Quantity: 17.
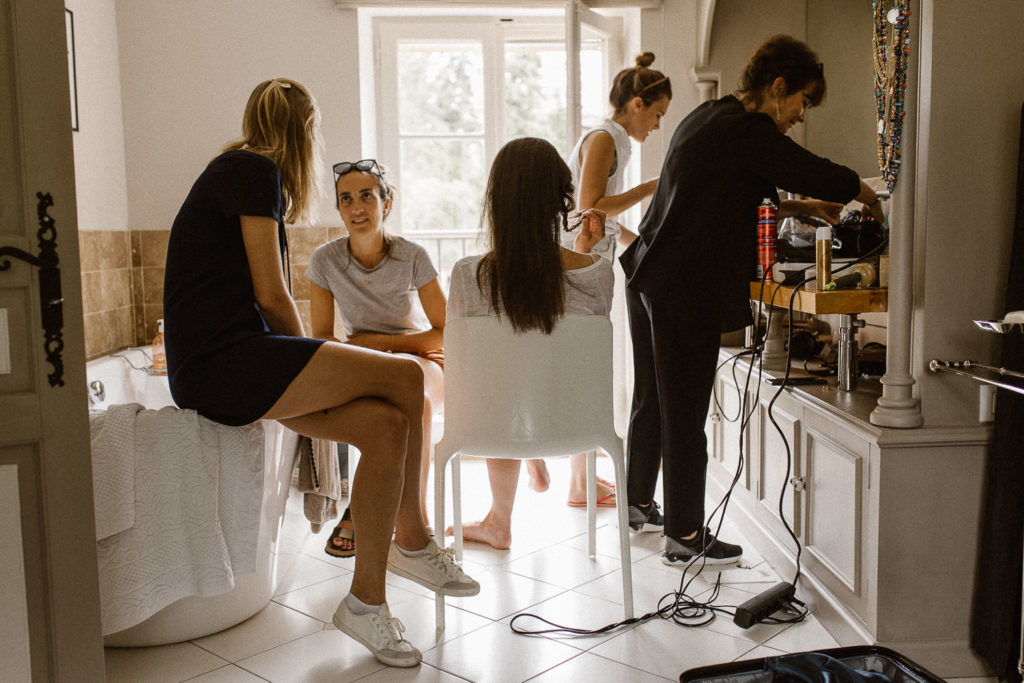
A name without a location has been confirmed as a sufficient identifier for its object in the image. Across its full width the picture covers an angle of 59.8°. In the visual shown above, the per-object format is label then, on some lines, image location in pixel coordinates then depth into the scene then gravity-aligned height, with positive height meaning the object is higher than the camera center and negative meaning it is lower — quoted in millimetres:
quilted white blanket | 2014 -635
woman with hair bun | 2984 +292
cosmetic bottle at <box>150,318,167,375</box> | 3541 -491
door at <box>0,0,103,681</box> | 1590 -278
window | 4090 +599
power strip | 2182 -941
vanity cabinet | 1939 -687
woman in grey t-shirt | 2963 -174
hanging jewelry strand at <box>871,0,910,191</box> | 1900 +301
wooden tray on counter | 2125 -180
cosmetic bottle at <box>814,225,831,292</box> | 2174 -73
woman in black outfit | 2363 -10
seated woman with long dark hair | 2148 -78
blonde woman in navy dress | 2055 -305
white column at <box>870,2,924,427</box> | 1917 -127
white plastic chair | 2146 -386
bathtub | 2184 -928
